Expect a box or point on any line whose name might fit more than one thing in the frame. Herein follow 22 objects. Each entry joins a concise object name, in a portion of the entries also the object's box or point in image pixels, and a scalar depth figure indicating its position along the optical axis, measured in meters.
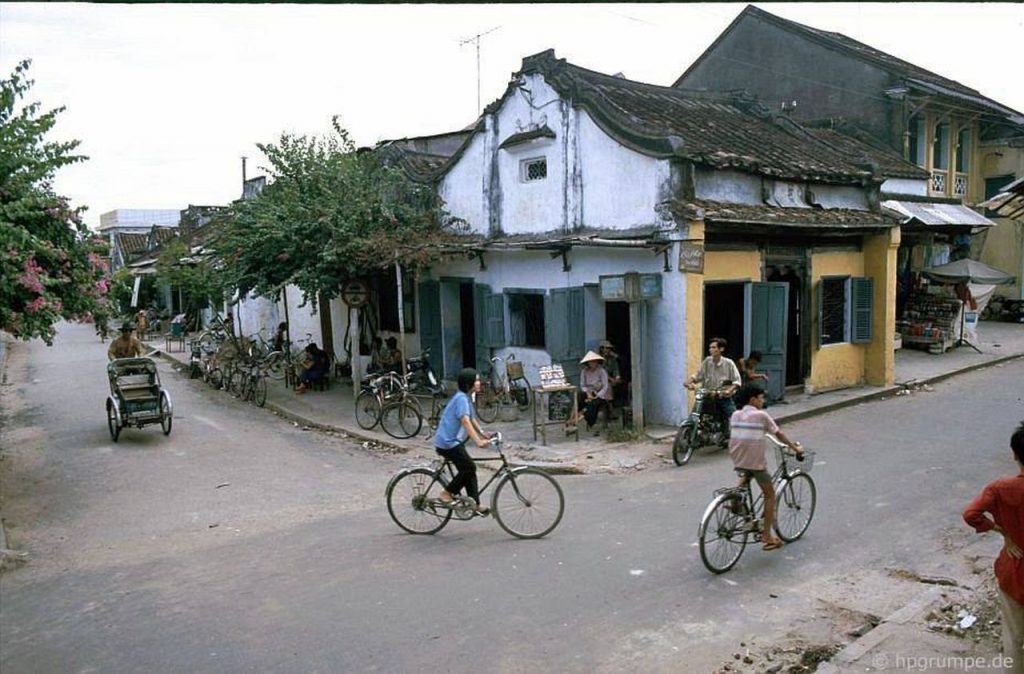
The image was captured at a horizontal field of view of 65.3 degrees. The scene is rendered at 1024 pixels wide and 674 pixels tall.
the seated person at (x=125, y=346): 14.23
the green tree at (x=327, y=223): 15.00
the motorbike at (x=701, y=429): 10.85
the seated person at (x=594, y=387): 12.38
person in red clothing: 4.11
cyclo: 13.20
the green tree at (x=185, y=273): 28.83
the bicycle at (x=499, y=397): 14.16
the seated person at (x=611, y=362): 12.85
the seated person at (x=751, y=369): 12.21
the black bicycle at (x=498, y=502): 7.68
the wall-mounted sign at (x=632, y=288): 11.94
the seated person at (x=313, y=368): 18.61
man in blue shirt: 7.56
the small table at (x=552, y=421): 12.34
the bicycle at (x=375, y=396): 13.99
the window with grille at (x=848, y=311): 15.44
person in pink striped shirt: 6.68
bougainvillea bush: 9.48
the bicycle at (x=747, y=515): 6.52
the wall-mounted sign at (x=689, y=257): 12.01
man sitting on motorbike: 11.26
